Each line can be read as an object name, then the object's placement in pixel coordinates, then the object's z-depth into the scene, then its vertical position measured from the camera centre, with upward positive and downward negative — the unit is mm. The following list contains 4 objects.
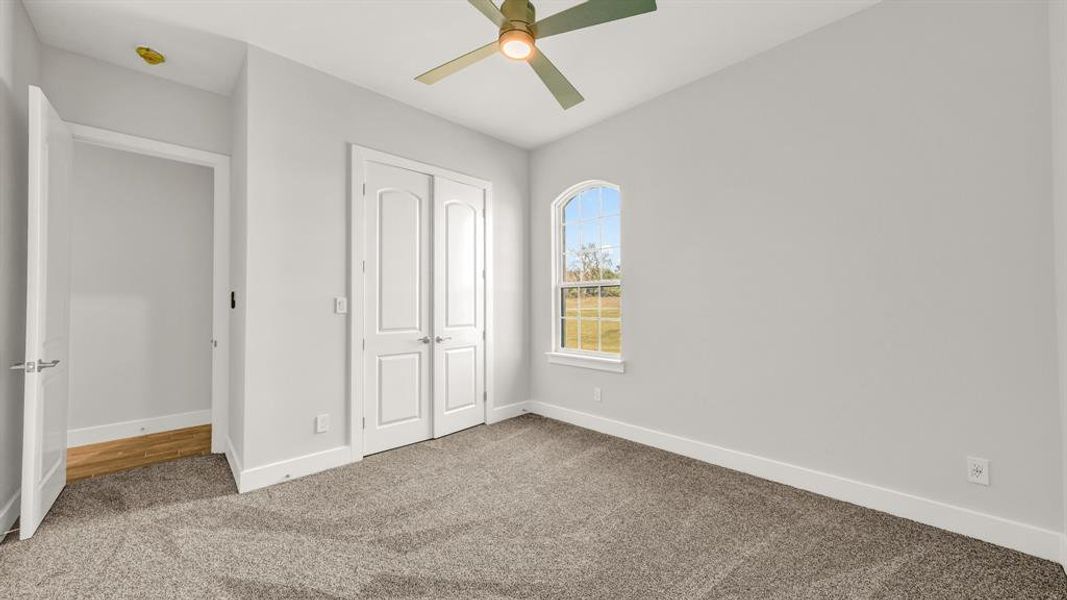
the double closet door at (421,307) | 3436 -7
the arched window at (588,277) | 4039 +275
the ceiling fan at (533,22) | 1761 +1211
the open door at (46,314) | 2133 -33
